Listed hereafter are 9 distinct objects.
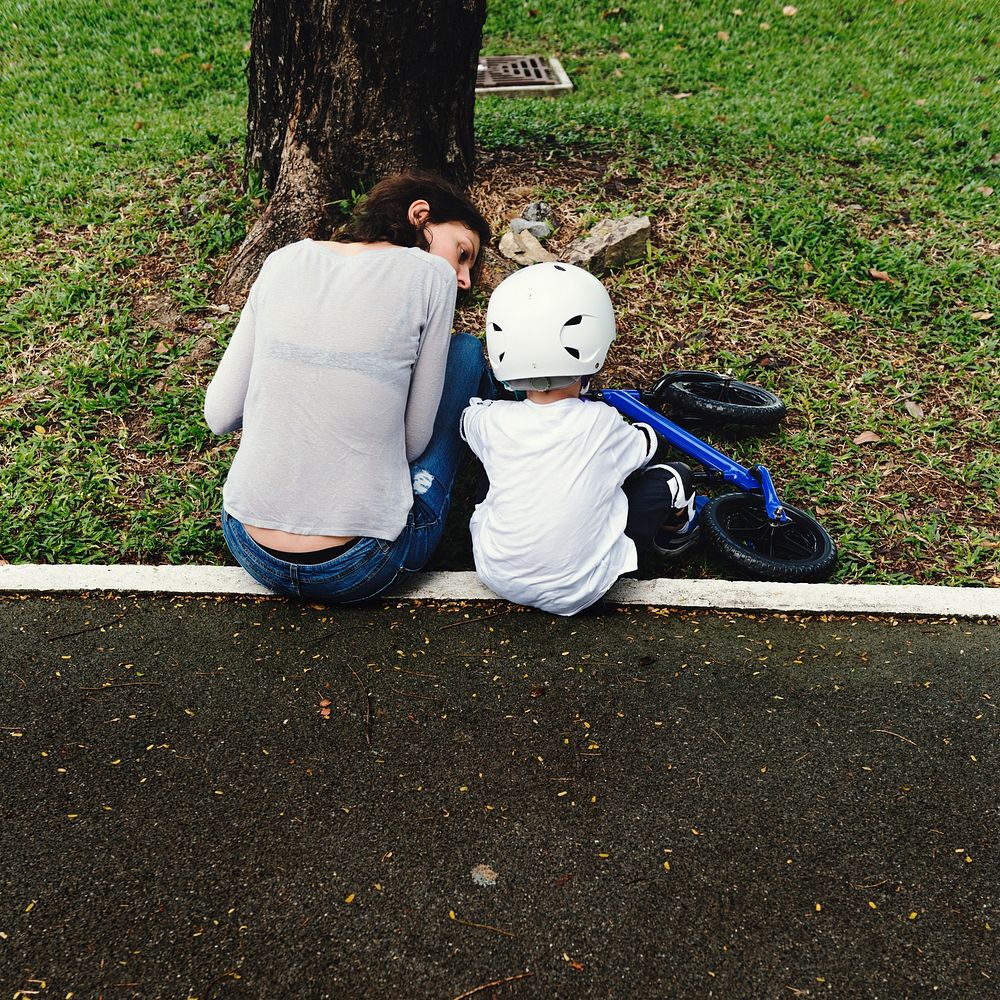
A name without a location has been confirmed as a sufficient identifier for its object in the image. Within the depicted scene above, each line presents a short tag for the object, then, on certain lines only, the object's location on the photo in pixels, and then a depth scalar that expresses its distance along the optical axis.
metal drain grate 7.39
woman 2.76
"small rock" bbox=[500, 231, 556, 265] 4.65
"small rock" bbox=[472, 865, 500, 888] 2.25
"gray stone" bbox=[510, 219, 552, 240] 4.77
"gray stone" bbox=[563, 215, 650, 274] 4.63
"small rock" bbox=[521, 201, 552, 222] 4.86
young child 2.93
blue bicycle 3.32
